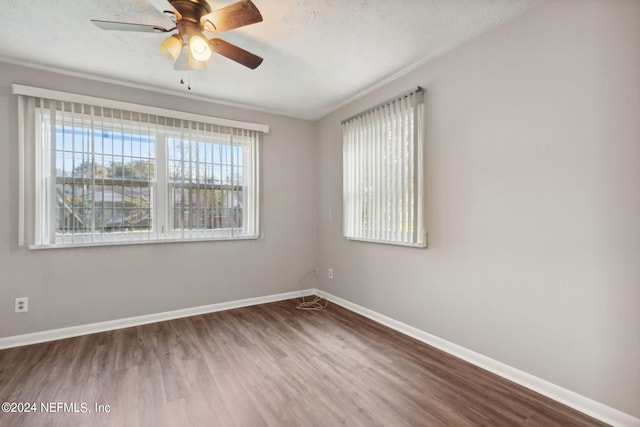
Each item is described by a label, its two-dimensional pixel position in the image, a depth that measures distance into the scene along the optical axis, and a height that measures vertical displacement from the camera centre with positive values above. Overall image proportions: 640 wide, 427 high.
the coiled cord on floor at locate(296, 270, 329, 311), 3.63 -1.17
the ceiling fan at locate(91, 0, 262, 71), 1.64 +1.14
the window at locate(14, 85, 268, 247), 2.68 +0.44
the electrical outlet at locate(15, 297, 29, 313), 2.58 -0.80
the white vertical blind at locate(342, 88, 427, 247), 2.66 +0.43
